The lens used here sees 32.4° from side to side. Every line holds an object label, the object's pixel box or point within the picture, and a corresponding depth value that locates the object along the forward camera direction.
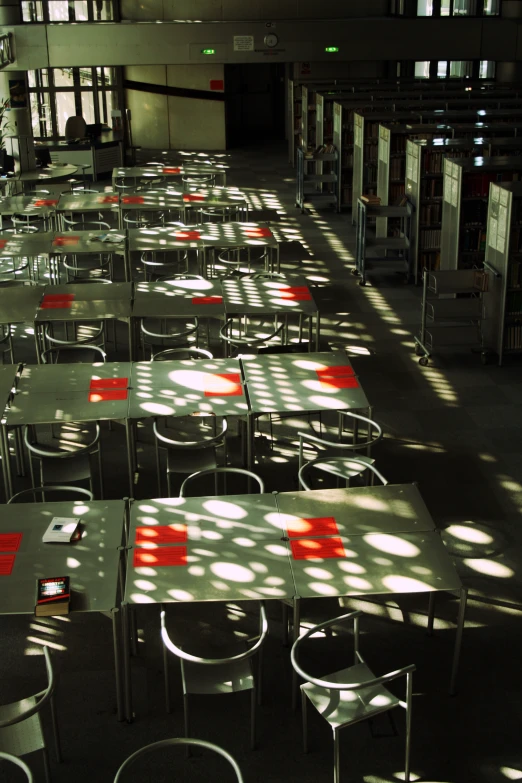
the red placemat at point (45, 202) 12.69
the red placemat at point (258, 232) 10.68
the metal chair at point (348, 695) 3.97
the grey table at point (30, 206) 12.14
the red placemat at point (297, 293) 8.52
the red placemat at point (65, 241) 10.33
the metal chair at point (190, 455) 6.19
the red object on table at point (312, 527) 4.88
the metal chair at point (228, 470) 5.44
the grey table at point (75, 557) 4.38
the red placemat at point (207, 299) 8.43
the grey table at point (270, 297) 8.16
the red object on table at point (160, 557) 4.62
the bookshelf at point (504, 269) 8.67
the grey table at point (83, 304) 8.09
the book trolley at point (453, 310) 9.03
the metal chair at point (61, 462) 6.07
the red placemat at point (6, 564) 4.59
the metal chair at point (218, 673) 4.18
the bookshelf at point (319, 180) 15.19
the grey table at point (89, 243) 10.11
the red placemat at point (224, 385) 6.55
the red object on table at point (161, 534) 4.79
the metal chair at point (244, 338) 7.87
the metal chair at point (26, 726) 3.91
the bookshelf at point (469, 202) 9.87
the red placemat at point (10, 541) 4.77
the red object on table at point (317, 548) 4.70
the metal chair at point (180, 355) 7.41
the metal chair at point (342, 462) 5.92
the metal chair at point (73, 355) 7.88
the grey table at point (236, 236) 10.26
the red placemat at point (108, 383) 6.66
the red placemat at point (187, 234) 10.62
